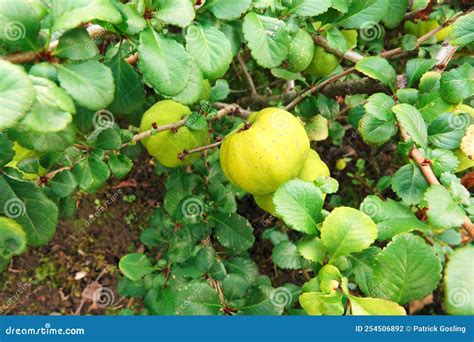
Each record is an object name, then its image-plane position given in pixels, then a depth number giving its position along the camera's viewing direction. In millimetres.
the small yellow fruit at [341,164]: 622
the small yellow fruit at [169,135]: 441
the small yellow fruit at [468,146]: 363
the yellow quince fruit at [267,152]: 386
